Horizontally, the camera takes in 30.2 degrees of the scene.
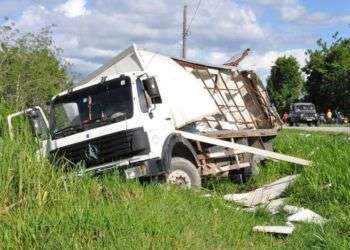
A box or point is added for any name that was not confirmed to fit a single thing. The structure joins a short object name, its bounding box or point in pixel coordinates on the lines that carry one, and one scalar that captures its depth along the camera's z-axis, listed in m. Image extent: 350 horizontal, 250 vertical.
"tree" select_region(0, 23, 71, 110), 16.28
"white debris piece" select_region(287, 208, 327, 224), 8.95
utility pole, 39.31
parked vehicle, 55.06
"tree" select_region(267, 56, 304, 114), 69.50
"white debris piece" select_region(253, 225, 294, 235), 8.43
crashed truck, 10.88
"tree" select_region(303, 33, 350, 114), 63.12
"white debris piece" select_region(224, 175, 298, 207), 11.55
